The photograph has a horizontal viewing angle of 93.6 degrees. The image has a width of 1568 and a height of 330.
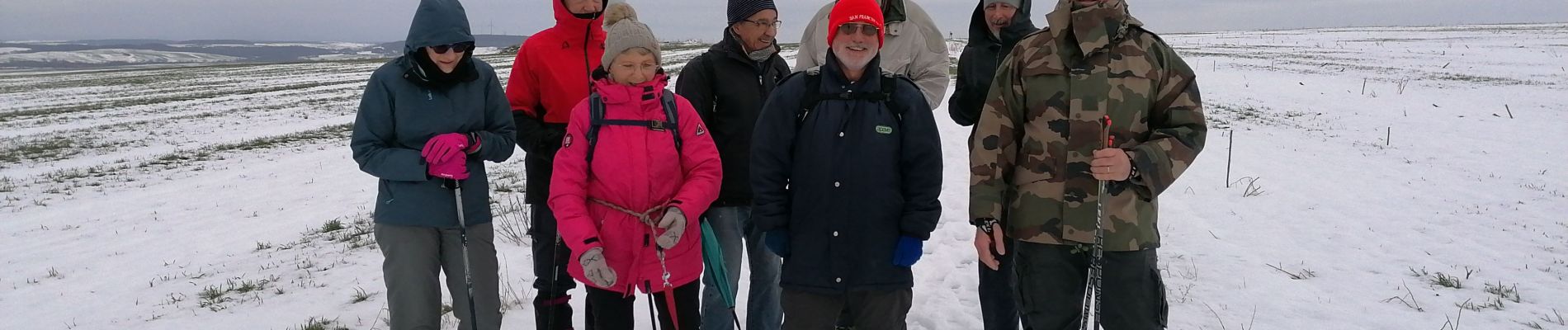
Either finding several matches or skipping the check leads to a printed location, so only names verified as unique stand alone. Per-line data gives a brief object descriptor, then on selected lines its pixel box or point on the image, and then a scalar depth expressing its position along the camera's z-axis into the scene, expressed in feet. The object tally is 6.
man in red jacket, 12.34
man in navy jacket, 9.72
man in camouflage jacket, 9.07
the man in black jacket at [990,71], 12.00
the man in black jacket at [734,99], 11.77
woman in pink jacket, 10.17
